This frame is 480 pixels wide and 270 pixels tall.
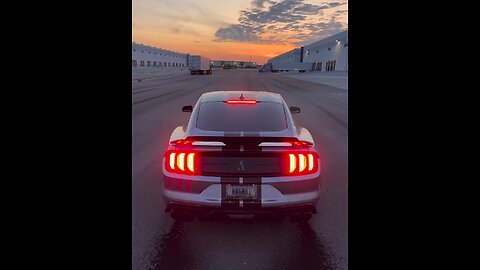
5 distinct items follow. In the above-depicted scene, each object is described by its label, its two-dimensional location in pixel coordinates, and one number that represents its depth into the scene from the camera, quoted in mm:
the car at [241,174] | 3490
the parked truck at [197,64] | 71250
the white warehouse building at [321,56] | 62938
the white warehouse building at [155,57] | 98000
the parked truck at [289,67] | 99262
